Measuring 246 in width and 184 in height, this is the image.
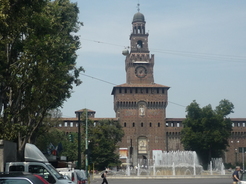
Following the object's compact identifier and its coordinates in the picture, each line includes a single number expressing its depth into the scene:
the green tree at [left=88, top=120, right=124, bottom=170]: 66.44
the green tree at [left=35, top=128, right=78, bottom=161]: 55.01
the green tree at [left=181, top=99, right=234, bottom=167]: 76.69
